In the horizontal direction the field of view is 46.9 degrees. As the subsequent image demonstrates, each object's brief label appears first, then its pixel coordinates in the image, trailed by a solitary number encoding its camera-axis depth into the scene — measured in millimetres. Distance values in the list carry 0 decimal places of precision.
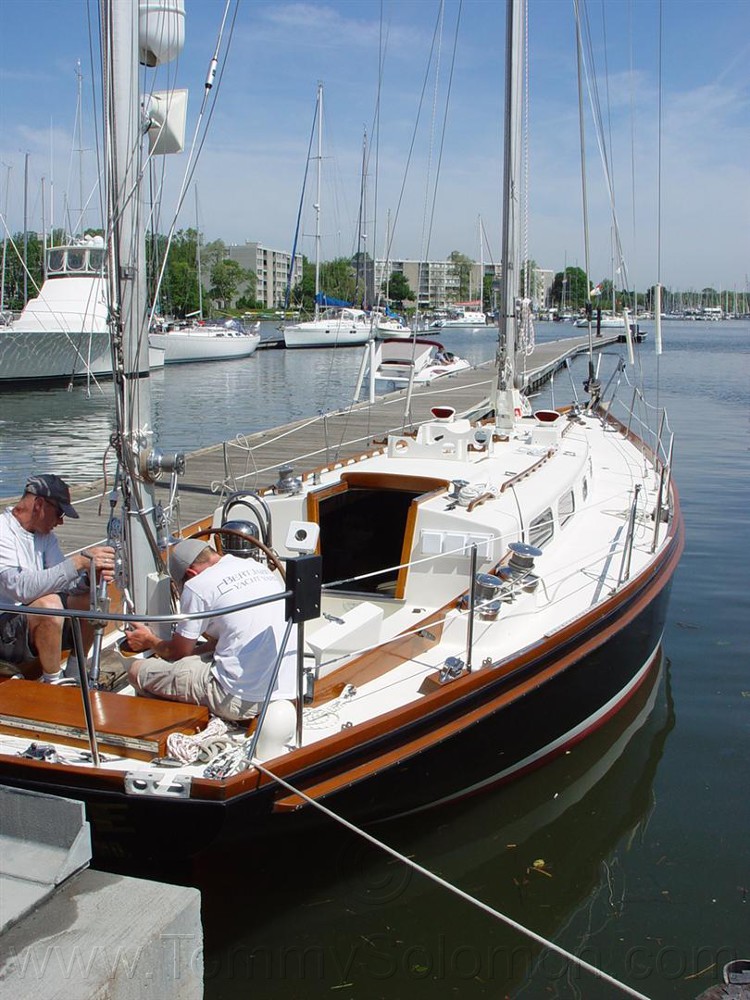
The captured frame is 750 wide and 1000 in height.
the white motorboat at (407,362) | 29000
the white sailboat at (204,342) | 49719
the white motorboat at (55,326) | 34000
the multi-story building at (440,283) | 150875
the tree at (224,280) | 104188
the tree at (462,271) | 149362
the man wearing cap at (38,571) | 5020
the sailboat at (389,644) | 4184
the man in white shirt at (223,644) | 4496
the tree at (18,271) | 53906
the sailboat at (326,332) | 58094
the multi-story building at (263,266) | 155625
